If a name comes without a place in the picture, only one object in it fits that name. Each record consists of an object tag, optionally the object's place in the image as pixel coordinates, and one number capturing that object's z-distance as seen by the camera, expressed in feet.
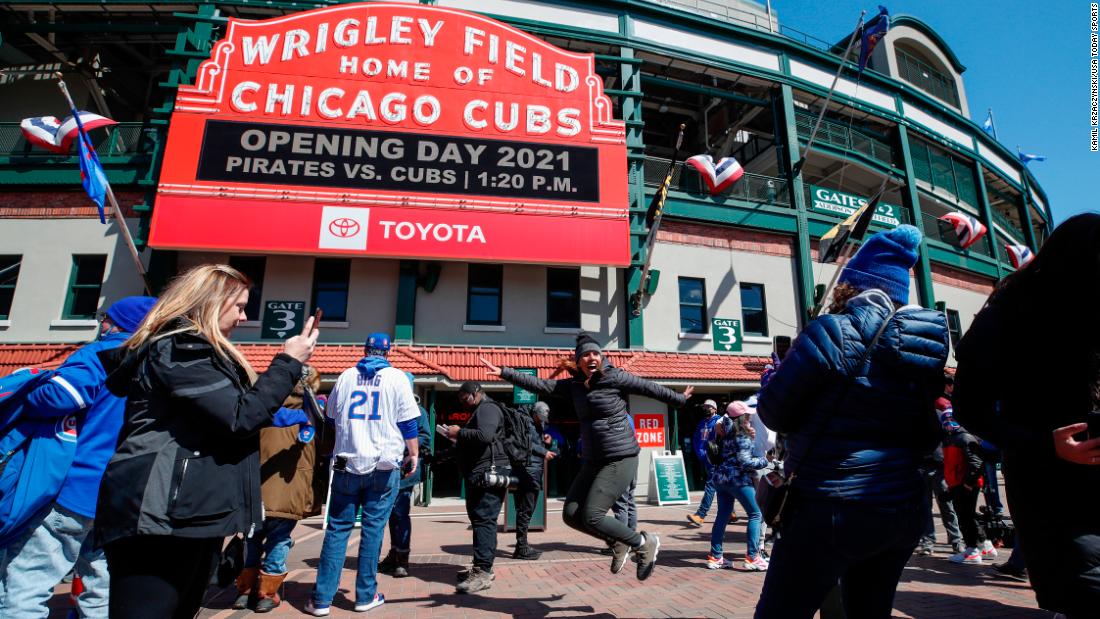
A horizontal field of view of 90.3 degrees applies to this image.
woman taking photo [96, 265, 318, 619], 6.01
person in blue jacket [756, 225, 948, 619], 6.24
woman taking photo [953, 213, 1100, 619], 5.58
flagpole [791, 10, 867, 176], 49.93
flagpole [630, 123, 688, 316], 42.93
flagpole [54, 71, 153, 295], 36.86
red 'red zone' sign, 43.11
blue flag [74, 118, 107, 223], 36.14
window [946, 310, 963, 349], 61.31
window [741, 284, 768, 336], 50.52
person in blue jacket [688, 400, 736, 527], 28.40
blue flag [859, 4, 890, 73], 50.06
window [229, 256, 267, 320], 42.96
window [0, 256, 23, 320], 42.57
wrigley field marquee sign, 41.11
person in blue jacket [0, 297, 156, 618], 8.61
